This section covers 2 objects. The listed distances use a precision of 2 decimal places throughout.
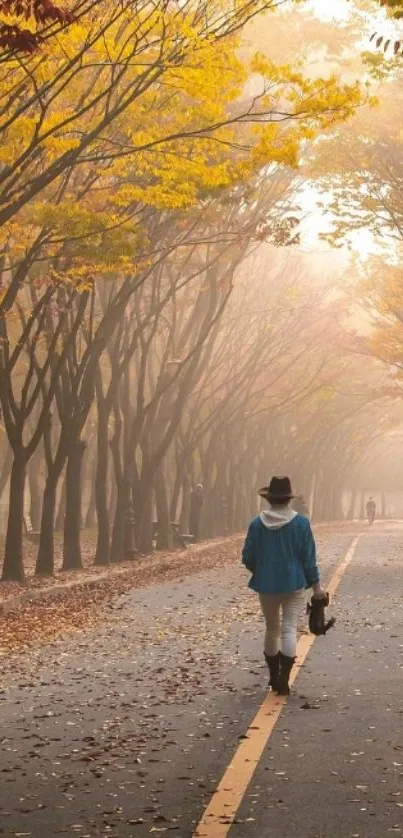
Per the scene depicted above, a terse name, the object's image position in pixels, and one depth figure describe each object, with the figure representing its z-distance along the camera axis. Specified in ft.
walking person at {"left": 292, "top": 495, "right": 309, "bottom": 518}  135.64
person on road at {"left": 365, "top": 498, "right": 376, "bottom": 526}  233.76
